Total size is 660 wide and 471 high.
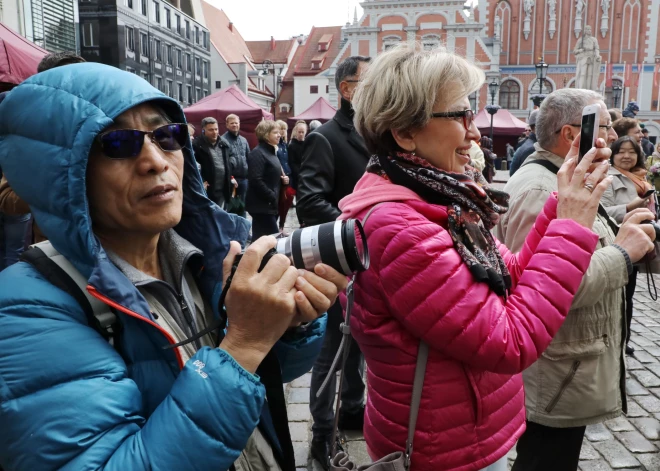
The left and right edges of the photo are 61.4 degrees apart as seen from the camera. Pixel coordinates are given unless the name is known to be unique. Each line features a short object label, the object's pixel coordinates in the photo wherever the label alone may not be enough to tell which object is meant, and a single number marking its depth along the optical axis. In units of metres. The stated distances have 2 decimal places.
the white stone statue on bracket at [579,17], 49.31
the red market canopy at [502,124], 24.31
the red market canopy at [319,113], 17.80
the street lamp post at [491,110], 22.96
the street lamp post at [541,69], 21.78
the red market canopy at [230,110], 14.02
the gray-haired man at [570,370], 2.31
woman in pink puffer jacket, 1.54
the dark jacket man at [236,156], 9.07
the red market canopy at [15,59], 4.68
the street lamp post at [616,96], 43.00
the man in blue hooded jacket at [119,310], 0.97
